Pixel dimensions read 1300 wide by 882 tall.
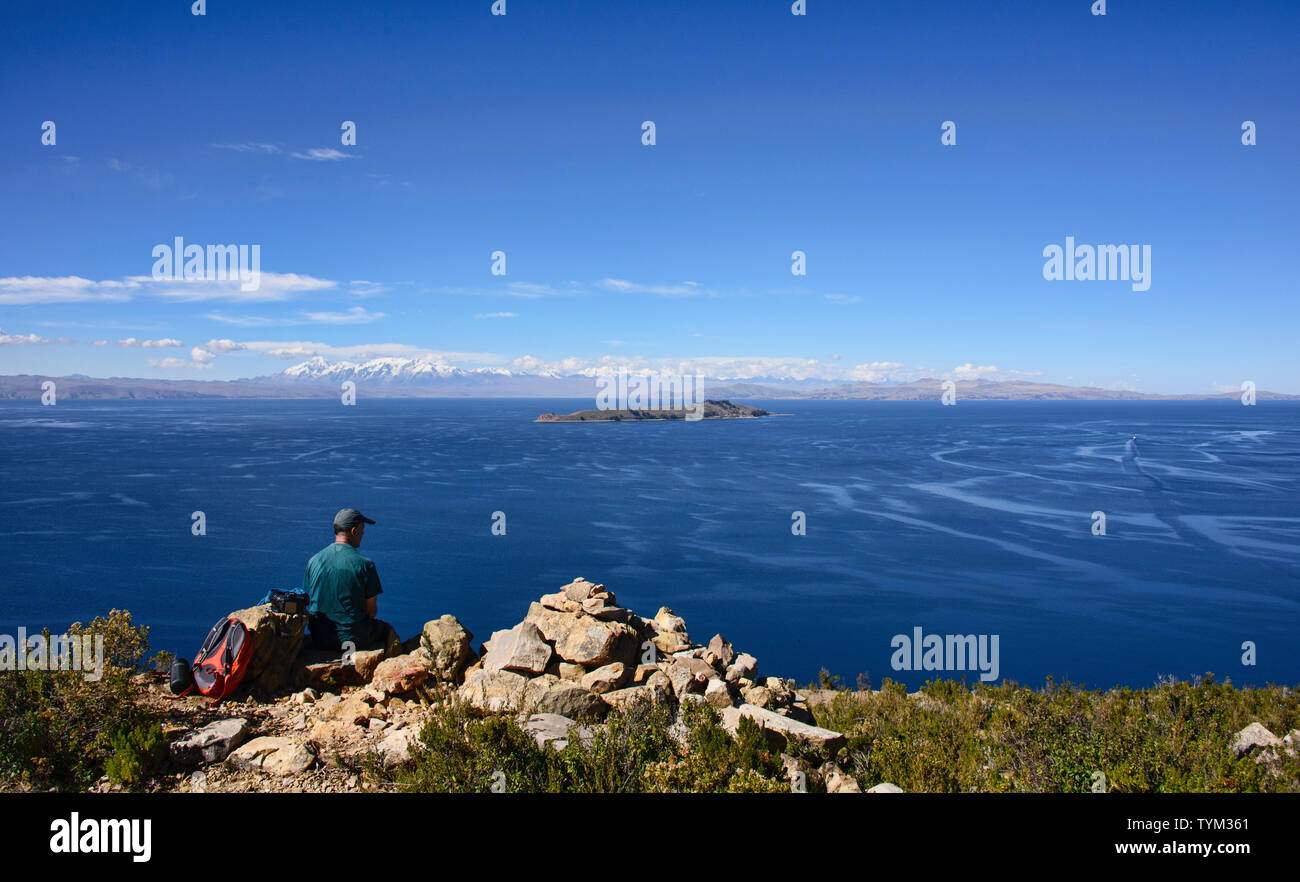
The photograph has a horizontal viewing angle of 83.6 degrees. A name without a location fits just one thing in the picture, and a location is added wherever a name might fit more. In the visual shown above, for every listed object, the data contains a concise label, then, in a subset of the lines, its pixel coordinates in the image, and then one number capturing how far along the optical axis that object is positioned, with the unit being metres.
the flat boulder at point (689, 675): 9.22
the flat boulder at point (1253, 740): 9.30
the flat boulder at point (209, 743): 6.36
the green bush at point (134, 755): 5.96
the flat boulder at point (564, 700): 7.82
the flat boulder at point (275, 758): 6.26
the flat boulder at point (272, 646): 8.05
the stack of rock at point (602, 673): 7.89
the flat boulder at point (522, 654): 8.95
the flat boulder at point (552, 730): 6.85
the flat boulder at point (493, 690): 7.71
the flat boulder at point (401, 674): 8.25
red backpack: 7.70
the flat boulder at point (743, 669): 10.91
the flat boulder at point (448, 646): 8.95
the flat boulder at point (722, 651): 11.82
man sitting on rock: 8.66
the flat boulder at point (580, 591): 12.09
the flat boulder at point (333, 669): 8.48
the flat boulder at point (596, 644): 9.30
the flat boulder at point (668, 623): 13.06
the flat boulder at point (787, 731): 7.49
